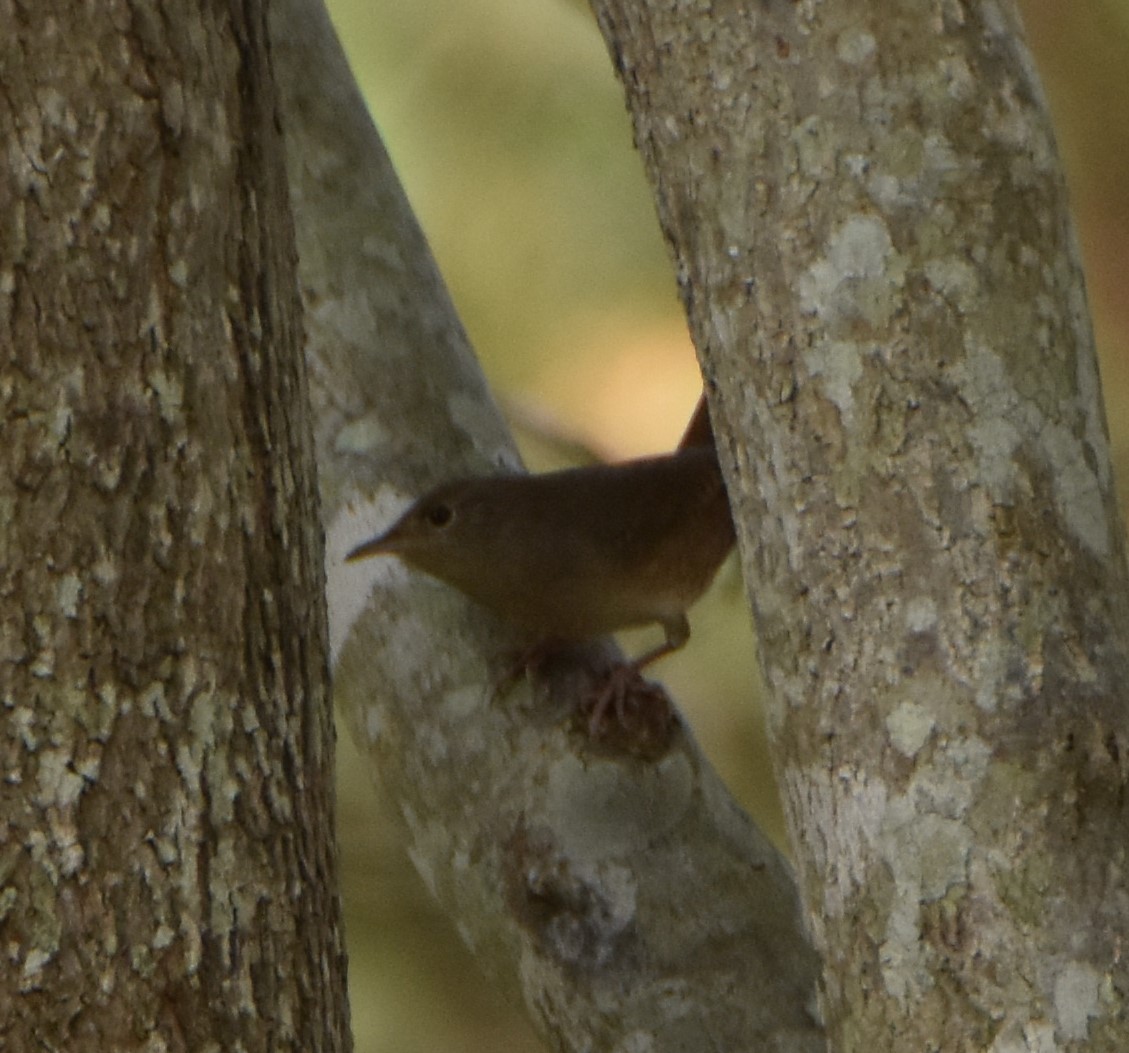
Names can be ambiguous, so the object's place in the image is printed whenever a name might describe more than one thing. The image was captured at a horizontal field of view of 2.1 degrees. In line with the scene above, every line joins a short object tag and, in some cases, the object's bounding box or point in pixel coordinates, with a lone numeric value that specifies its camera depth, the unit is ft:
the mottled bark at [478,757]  20.71
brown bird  20.95
